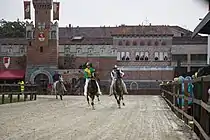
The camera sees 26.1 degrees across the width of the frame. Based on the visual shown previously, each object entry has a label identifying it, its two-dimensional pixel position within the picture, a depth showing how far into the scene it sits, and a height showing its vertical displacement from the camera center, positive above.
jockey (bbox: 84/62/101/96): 24.55 -0.30
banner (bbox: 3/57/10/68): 87.56 +0.99
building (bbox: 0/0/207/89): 85.44 +2.87
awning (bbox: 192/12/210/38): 10.77 +1.09
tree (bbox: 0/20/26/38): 112.88 +9.69
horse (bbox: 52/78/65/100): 37.62 -1.64
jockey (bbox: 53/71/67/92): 37.79 -0.88
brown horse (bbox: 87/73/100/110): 24.19 -1.04
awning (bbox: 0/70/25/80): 85.69 -1.31
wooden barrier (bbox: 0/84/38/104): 30.75 -1.75
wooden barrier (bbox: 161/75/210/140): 8.52 -0.94
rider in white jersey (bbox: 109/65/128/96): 24.98 -0.38
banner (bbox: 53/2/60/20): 83.38 +10.64
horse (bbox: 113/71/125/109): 24.86 -1.06
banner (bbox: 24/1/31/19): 84.69 +10.91
